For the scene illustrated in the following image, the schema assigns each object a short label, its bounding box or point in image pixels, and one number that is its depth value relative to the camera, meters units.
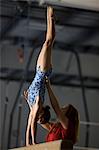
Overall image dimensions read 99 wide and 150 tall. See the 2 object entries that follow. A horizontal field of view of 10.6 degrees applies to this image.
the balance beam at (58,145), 5.21
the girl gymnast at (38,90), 6.44
